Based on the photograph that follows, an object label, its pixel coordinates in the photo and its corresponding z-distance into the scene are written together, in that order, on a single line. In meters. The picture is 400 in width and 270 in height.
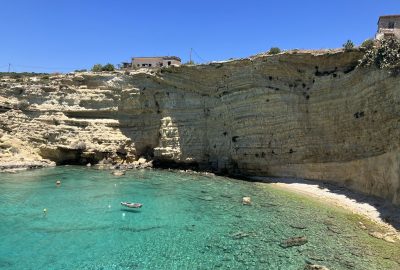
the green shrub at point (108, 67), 48.84
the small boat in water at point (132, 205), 23.99
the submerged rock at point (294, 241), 17.23
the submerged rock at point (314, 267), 14.36
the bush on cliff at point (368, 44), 28.66
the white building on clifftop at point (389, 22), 41.11
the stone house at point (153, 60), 69.25
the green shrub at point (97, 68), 48.83
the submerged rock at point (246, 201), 24.88
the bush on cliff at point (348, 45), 30.53
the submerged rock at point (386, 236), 17.99
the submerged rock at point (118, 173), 35.62
